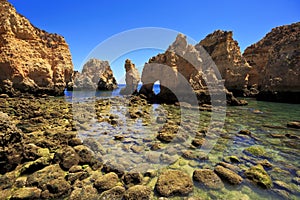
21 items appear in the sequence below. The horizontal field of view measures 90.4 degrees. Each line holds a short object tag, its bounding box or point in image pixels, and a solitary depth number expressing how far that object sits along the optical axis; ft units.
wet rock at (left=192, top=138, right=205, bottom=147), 25.63
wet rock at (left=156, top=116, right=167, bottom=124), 41.57
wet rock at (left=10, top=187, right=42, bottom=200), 12.31
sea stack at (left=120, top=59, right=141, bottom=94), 160.42
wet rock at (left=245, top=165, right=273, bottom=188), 15.41
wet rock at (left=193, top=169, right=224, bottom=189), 15.22
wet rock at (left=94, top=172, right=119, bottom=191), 14.39
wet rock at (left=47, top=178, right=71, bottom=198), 13.19
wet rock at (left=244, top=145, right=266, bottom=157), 22.42
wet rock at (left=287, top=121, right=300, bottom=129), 36.53
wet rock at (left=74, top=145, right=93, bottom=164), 18.61
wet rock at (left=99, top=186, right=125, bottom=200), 13.08
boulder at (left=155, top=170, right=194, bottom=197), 14.10
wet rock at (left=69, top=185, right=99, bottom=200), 12.86
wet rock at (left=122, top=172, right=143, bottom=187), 15.37
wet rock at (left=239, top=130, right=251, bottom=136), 31.93
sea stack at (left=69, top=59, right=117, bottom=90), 243.81
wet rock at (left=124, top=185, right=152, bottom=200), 12.94
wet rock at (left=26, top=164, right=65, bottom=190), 14.07
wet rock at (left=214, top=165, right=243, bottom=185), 15.78
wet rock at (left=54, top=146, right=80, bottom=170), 17.21
